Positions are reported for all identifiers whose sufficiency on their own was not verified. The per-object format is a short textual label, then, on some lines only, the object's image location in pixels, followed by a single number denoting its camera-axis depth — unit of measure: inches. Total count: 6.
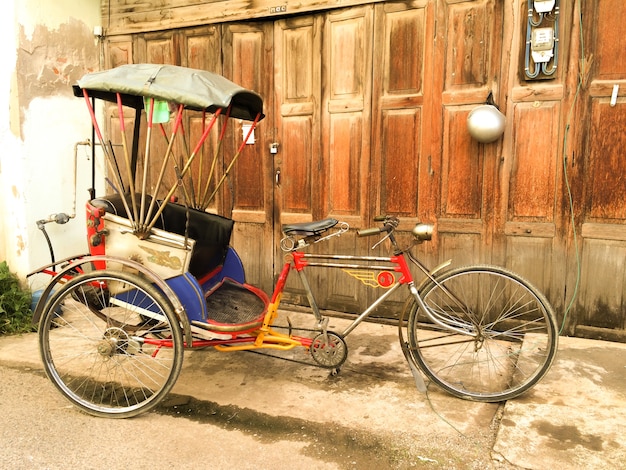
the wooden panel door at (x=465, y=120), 169.6
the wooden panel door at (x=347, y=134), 188.4
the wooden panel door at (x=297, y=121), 197.3
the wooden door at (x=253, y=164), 206.7
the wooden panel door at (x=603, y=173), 156.3
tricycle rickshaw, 121.3
